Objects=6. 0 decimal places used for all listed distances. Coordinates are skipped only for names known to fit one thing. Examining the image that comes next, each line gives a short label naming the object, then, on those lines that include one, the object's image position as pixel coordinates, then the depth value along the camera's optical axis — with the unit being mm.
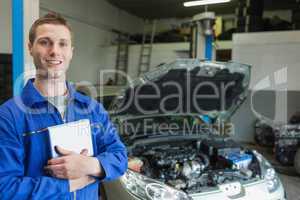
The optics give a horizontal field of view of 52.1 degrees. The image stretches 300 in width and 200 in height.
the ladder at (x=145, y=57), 10053
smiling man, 973
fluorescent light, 6551
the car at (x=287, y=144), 4887
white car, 2256
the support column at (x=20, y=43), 2713
